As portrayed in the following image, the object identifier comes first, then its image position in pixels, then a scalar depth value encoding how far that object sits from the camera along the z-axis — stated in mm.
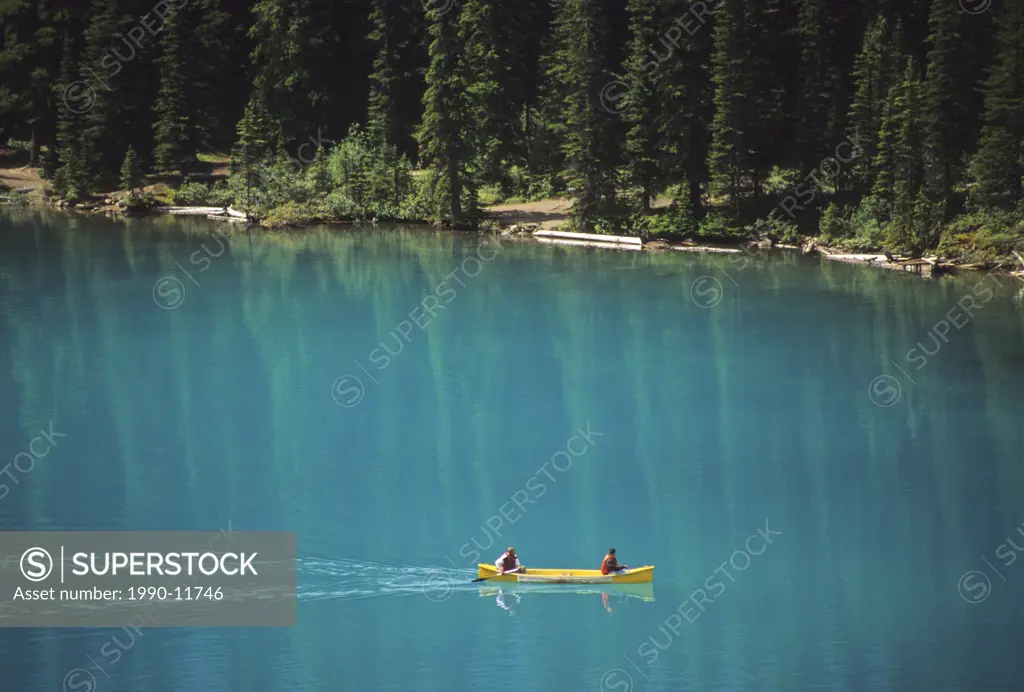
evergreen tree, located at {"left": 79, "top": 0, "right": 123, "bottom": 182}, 77750
